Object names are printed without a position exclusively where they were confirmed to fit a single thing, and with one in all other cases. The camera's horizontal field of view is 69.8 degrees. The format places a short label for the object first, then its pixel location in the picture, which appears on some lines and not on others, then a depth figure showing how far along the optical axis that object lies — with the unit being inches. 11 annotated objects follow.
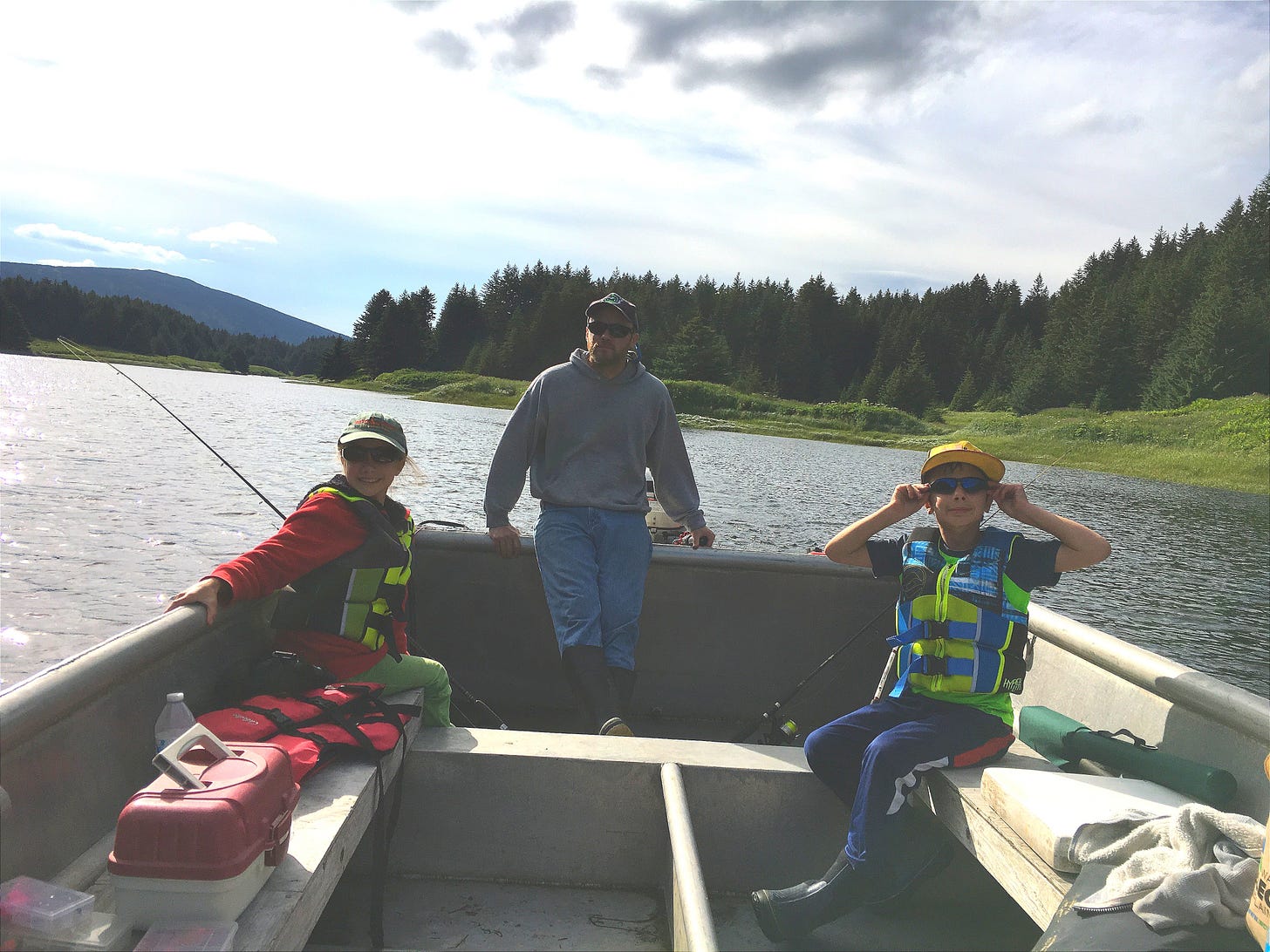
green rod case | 98.0
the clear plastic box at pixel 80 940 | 64.2
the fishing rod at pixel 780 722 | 155.1
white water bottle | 92.5
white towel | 69.7
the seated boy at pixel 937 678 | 102.0
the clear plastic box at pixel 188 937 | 64.5
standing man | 149.6
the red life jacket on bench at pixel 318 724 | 94.7
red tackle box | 66.2
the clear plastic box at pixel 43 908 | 65.6
